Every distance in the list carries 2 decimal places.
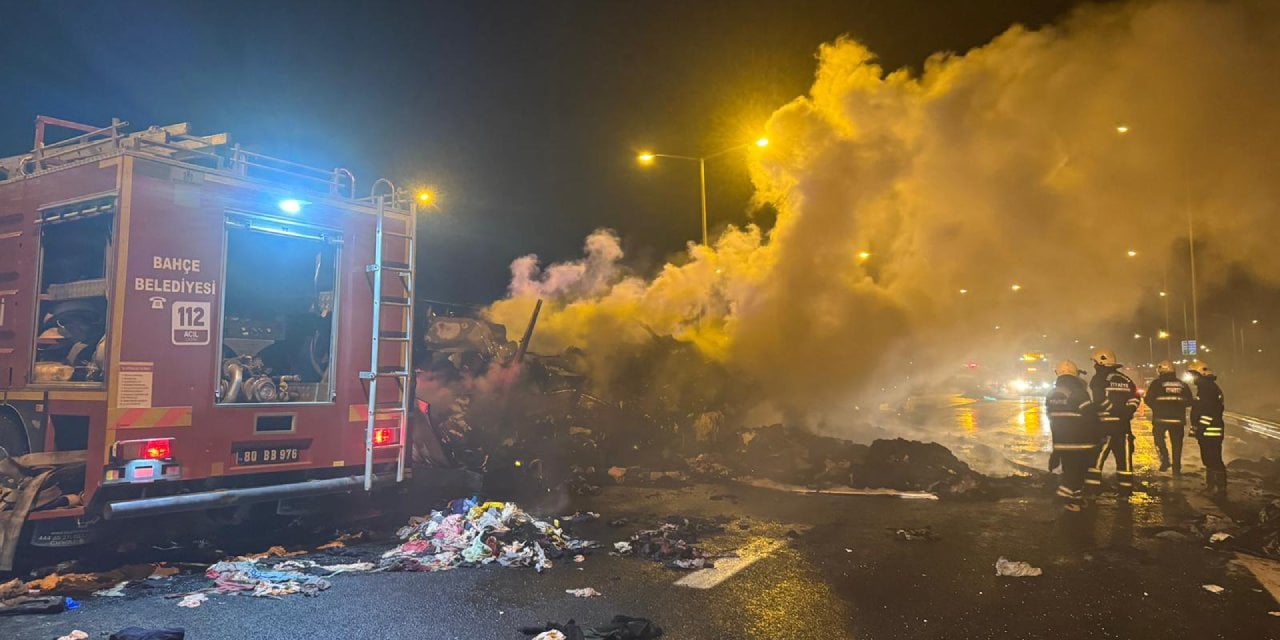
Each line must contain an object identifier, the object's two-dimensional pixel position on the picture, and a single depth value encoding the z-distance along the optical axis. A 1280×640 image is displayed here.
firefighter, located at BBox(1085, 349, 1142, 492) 8.77
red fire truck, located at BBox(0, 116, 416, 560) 5.02
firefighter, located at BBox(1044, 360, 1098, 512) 8.46
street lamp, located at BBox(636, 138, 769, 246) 13.69
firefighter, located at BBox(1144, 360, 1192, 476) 10.47
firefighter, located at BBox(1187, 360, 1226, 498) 9.36
